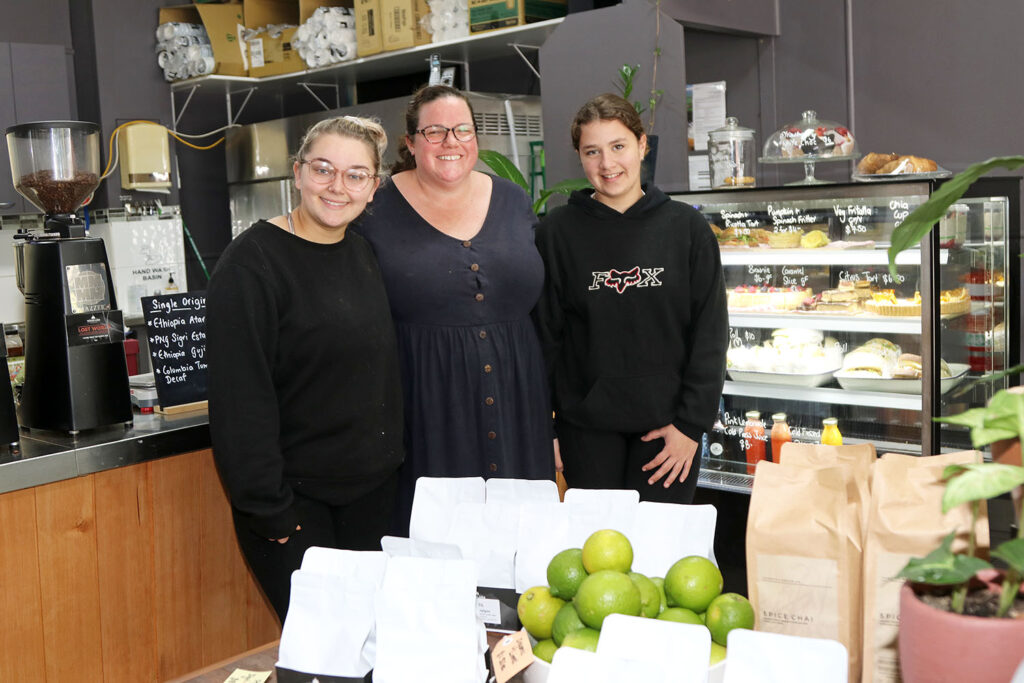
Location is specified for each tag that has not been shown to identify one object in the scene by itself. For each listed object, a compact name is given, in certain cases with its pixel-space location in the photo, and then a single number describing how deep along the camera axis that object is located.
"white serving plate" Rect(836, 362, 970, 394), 3.24
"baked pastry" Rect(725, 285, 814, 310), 3.49
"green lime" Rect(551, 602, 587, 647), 1.26
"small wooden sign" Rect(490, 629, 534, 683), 1.25
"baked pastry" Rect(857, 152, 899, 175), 3.28
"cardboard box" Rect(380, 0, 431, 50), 4.91
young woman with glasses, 1.95
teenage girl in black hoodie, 2.55
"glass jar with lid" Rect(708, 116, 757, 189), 3.57
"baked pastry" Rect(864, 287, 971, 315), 3.16
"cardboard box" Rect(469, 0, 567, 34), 4.42
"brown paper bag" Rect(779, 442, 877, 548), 1.20
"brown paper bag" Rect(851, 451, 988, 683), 1.15
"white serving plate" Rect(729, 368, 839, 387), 3.47
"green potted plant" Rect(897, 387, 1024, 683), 0.88
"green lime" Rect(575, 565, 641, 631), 1.21
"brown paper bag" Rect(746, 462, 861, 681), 1.18
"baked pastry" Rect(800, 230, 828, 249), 3.34
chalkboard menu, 2.59
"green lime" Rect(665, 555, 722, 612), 1.27
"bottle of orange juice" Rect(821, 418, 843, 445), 3.33
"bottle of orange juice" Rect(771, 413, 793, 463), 3.53
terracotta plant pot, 0.88
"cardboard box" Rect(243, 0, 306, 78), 5.75
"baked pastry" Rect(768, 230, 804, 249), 3.40
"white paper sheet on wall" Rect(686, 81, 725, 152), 4.31
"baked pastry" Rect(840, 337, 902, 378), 3.32
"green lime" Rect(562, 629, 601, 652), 1.20
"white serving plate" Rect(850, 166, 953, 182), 3.01
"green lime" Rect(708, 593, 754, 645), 1.21
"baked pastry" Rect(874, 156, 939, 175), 3.18
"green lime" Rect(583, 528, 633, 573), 1.30
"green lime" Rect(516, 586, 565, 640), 1.32
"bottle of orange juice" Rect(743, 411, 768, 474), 3.64
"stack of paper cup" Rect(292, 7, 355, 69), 5.30
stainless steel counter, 2.22
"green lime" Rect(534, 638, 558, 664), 1.27
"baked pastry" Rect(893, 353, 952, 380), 3.22
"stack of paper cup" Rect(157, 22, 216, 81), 5.89
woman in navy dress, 2.37
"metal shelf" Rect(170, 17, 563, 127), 4.65
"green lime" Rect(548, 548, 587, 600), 1.32
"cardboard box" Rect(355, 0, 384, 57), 5.05
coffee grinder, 2.39
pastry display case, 3.15
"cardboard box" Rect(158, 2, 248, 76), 5.81
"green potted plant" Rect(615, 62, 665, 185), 3.82
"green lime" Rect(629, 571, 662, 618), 1.26
